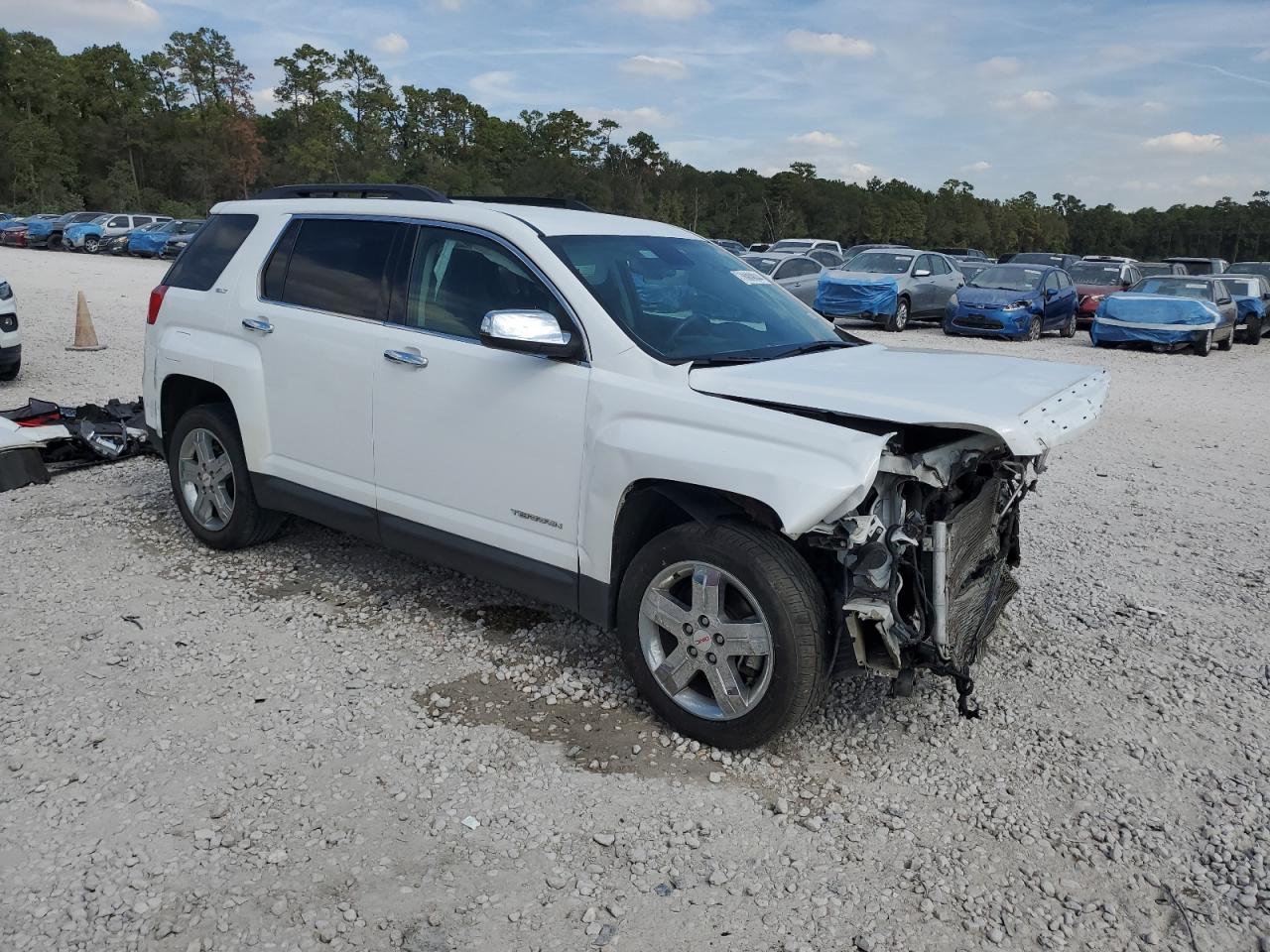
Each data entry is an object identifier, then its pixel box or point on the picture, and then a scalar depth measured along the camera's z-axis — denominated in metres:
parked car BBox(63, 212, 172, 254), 37.88
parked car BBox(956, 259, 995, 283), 28.12
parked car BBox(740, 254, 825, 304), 20.58
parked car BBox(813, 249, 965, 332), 19.69
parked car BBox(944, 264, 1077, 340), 19.22
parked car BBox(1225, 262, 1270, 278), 29.38
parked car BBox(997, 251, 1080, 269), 31.20
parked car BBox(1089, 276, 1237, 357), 18.50
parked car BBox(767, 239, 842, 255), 30.62
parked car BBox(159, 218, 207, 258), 34.84
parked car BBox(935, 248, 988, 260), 38.56
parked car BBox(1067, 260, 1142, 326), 22.42
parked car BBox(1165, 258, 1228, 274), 27.75
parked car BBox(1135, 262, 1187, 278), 24.34
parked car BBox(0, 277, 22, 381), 9.92
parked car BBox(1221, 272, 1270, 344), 22.00
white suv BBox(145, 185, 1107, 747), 3.33
